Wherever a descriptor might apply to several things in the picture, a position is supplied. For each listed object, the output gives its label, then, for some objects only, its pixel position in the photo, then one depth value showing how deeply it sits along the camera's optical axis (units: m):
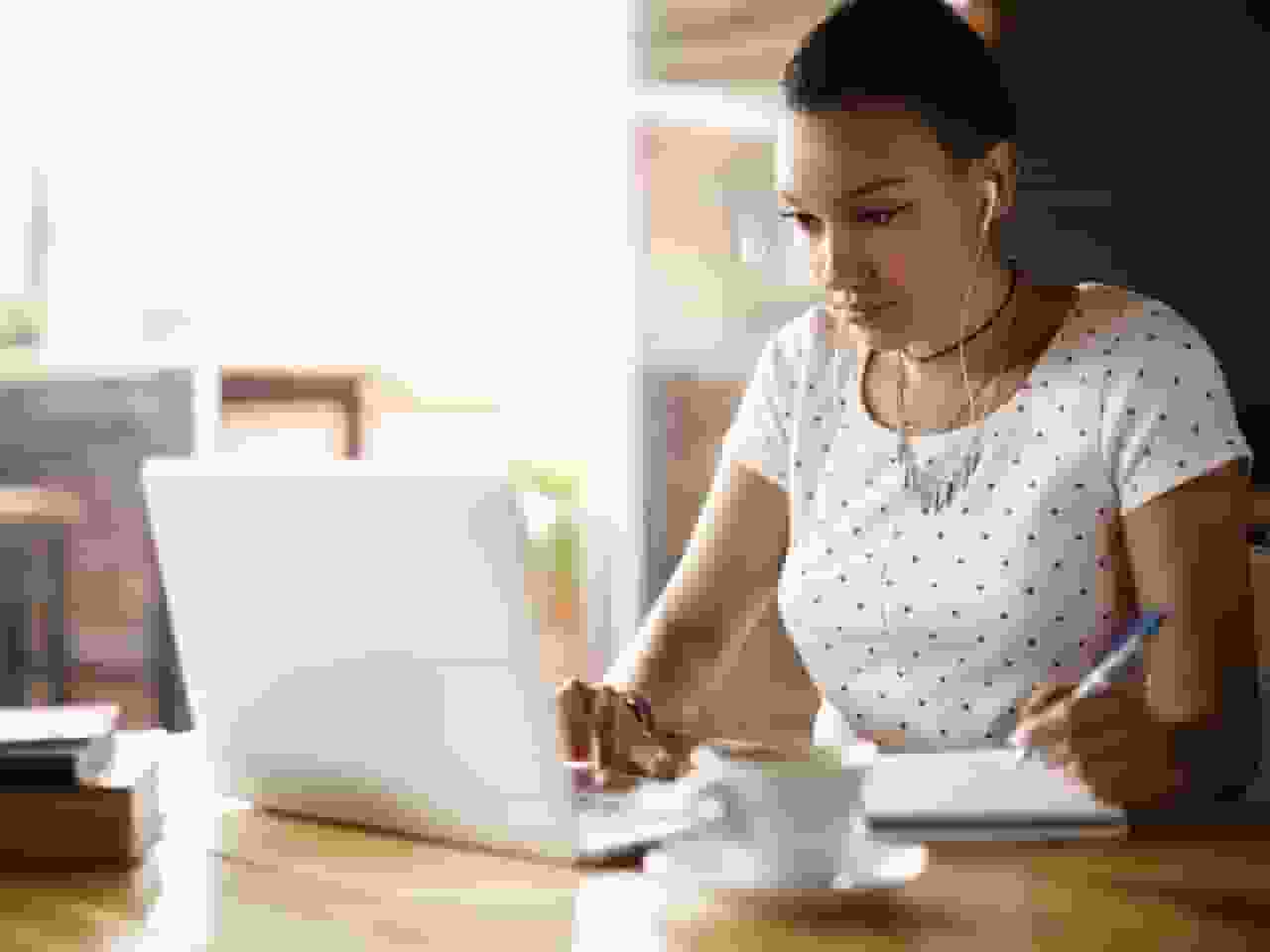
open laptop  1.84
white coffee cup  1.79
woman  2.29
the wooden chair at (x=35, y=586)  5.37
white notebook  1.95
